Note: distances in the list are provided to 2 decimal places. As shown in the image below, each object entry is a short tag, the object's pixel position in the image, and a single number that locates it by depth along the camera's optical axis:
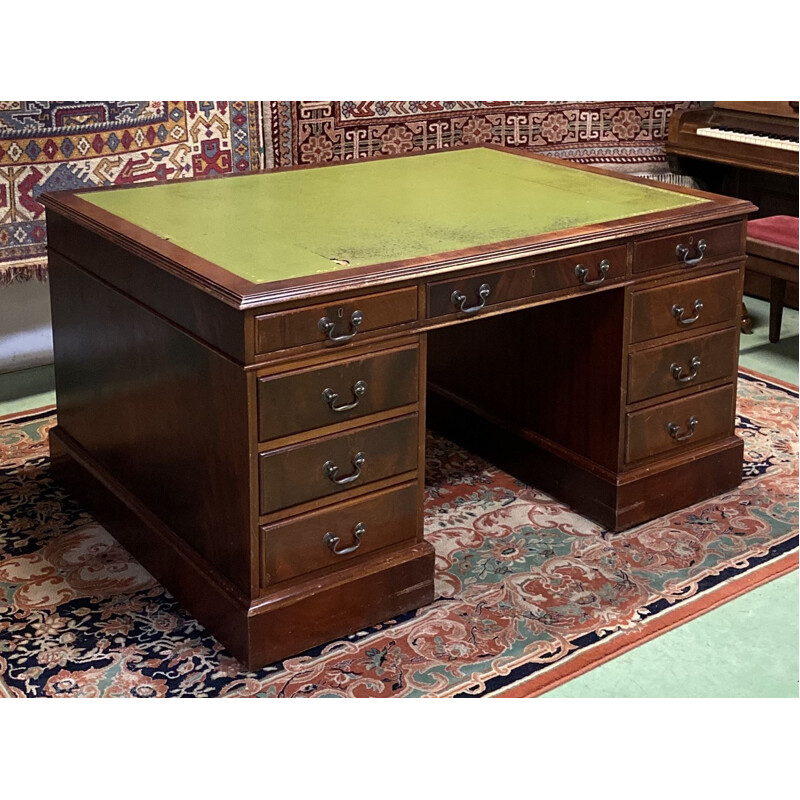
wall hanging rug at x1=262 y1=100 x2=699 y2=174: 4.97
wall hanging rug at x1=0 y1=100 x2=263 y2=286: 4.38
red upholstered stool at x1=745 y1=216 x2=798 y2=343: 4.83
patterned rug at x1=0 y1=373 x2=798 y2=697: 2.77
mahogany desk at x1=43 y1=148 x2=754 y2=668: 2.70
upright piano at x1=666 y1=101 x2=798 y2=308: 5.37
